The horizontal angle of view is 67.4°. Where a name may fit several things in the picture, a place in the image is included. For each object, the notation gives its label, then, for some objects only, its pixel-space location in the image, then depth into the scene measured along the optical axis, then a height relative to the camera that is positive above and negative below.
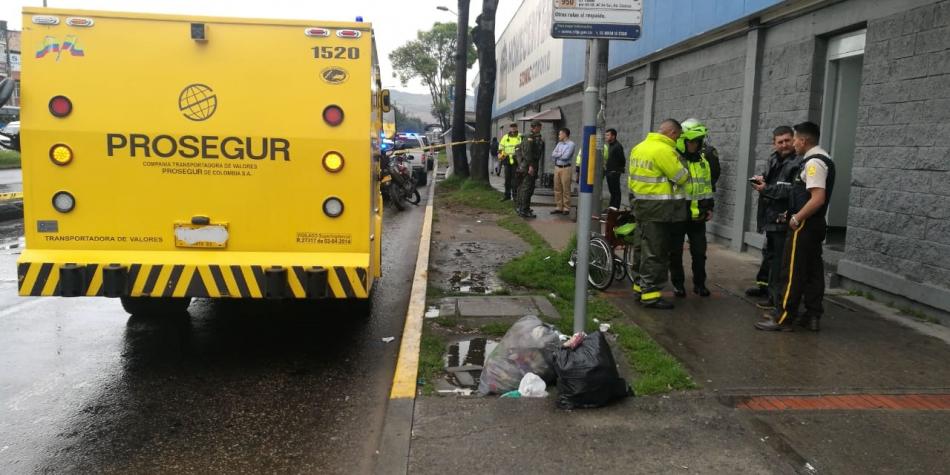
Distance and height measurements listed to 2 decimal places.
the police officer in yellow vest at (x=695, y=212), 6.72 -0.53
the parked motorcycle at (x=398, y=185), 15.60 -0.89
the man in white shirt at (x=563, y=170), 13.53 -0.36
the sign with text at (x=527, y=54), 21.97 +3.56
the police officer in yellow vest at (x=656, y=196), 6.38 -0.38
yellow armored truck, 4.66 -0.12
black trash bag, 4.16 -1.32
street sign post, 4.58 +0.76
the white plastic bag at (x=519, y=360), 4.53 -1.35
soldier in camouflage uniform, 13.36 -0.28
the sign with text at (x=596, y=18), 4.57 +0.86
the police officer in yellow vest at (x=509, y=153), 15.85 -0.08
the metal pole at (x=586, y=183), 4.73 -0.21
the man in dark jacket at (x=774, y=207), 6.08 -0.43
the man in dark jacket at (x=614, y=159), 12.38 -0.11
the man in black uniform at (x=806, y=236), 5.48 -0.60
